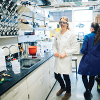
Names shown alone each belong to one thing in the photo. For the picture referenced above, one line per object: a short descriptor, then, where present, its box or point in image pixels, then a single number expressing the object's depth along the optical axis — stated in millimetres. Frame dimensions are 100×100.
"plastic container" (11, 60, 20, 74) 1526
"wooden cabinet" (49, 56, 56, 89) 2644
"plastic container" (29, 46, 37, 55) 2805
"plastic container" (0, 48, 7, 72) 1557
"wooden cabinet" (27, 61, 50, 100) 1651
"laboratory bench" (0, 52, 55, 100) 1187
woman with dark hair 2166
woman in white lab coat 2184
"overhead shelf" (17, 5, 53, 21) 2273
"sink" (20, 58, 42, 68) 2328
